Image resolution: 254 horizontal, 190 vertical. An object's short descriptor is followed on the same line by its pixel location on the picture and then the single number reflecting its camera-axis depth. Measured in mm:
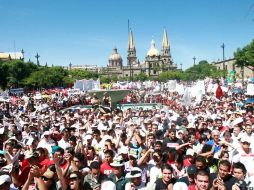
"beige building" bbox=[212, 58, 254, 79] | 71527
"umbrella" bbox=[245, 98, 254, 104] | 15271
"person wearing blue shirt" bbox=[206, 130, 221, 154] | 5365
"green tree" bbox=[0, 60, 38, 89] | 45618
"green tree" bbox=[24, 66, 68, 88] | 50430
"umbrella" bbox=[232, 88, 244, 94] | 22697
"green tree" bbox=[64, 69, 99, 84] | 78699
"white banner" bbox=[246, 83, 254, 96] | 14008
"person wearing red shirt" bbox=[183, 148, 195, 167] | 4605
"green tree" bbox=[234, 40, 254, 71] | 36462
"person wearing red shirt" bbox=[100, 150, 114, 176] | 4569
